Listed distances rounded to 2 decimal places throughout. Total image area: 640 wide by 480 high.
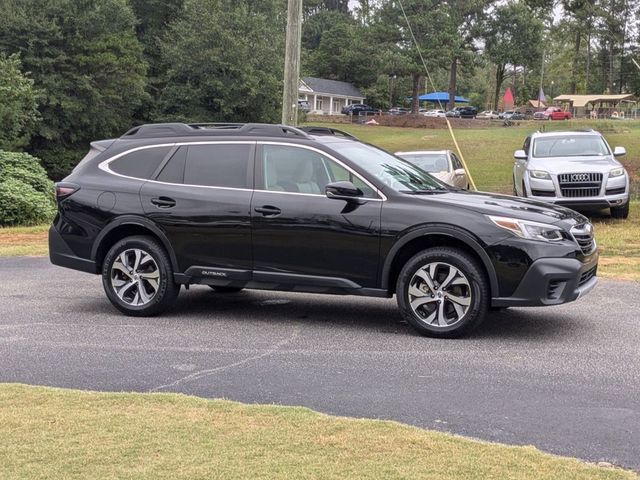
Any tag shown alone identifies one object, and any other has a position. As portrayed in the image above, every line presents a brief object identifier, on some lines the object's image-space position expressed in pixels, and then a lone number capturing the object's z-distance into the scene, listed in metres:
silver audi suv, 15.22
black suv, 6.84
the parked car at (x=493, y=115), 73.38
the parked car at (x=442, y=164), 16.09
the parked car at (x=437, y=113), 76.44
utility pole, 15.38
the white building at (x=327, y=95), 88.81
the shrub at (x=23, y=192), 20.02
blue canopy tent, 89.44
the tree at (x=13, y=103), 28.58
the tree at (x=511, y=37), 73.31
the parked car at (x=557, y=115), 71.00
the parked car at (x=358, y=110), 82.38
